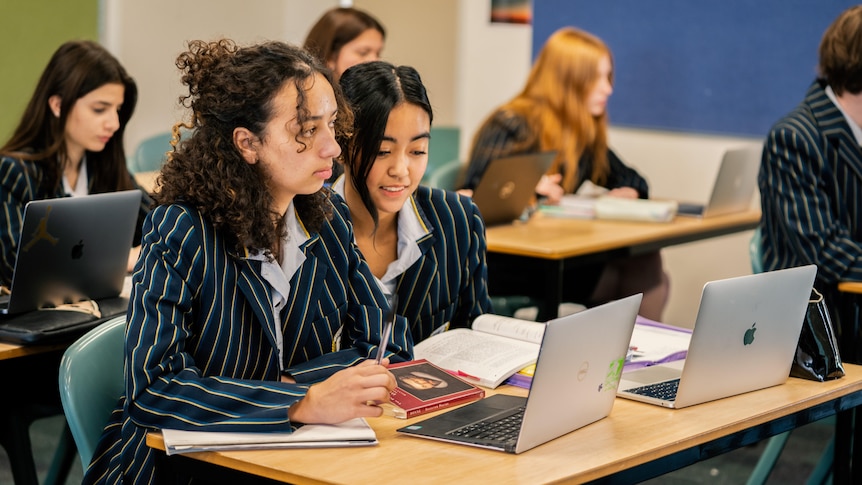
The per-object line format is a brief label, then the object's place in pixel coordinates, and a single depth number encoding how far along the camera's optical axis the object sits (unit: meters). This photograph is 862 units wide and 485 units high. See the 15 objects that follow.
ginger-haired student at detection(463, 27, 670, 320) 4.35
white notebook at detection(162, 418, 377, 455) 1.72
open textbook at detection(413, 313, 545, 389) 2.19
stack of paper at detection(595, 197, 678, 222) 4.18
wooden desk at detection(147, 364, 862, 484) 1.65
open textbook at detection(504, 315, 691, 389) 2.20
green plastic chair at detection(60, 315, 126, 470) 2.00
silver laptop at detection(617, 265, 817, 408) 1.98
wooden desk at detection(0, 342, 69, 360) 2.40
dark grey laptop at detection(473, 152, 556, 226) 3.81
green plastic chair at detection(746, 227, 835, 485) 2.94
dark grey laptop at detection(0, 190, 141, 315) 2.51
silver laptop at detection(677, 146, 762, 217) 4.21
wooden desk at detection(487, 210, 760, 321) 3.58
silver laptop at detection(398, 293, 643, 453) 1.73
